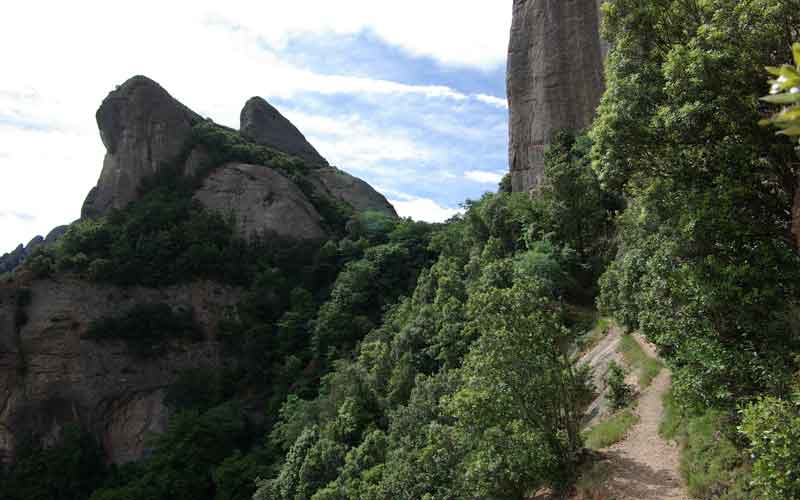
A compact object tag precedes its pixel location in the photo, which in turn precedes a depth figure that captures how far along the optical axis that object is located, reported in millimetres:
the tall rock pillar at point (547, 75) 31297
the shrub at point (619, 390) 14977
